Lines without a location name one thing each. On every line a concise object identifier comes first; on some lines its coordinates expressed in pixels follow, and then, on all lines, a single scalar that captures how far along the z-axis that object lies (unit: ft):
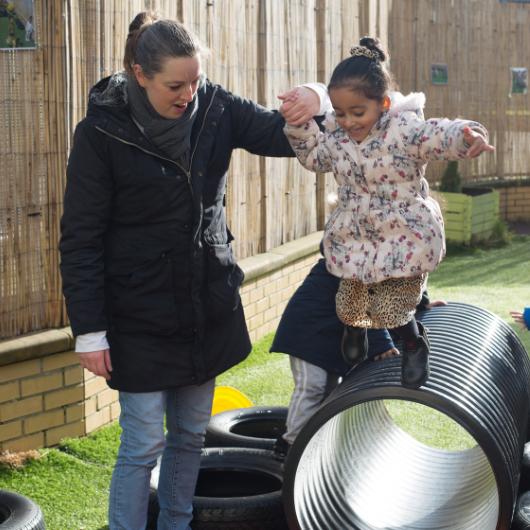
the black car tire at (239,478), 14.57
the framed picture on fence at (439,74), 45.52
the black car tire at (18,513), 13.57
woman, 11.81
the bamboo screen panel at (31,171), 17.16
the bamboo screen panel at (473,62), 43.93
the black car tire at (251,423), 17.88
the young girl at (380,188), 12.32
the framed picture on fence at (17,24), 16.94
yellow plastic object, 19.75
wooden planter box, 40.70
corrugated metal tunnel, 13.08
